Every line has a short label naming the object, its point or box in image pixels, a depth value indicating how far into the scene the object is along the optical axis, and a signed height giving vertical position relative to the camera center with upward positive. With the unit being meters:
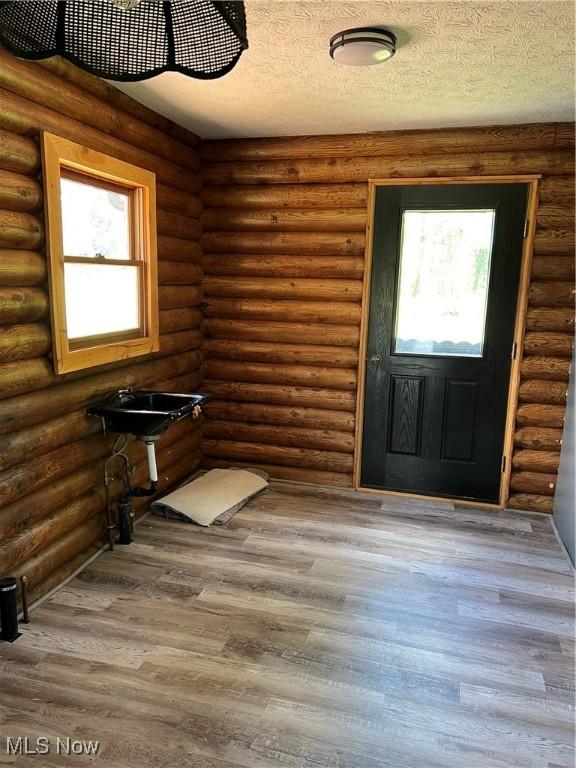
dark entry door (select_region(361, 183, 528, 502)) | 3.71 -0.28
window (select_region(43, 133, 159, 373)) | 2.59 +0.18
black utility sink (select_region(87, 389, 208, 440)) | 2.88 -0.71
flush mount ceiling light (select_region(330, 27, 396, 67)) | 2.23 +1.08
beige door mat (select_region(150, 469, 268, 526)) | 3.63 -1.52
